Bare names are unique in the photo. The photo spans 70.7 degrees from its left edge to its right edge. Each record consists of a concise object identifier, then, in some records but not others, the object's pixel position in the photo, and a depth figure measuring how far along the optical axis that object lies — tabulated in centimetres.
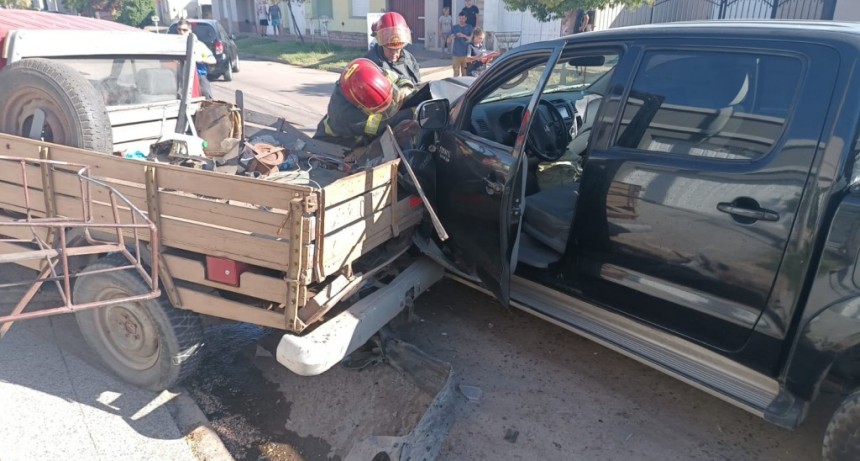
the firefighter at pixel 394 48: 525
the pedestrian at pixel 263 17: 3297
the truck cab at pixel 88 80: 380
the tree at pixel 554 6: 1254
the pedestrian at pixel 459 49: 1314
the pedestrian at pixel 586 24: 1407
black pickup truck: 240
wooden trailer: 282
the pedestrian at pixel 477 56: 1238
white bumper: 287
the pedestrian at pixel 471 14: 1399
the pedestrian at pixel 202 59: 728
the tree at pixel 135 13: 3306
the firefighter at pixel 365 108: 413
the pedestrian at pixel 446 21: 1952
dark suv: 1600
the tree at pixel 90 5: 3412
